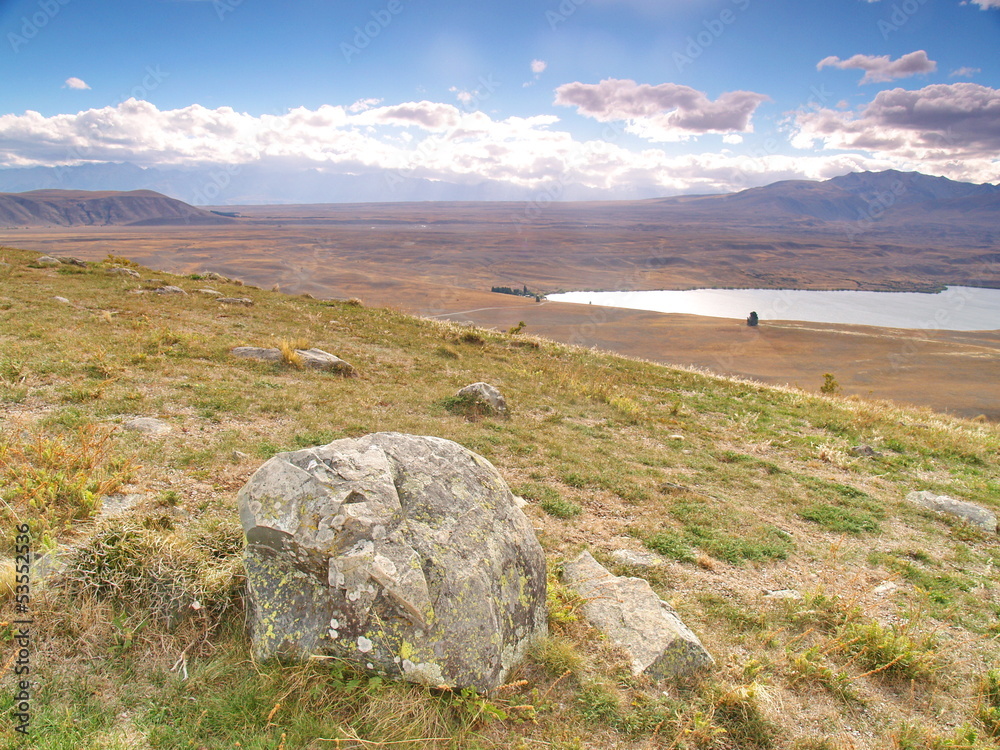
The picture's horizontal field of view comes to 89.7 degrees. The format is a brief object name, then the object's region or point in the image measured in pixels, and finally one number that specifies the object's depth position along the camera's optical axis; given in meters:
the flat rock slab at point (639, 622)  4.66
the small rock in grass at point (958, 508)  9.24
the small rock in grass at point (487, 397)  12.85
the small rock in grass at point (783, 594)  6.44
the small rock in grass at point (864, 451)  13.21
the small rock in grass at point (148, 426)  8.25
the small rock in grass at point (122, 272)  25.04
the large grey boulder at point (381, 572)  3.70
